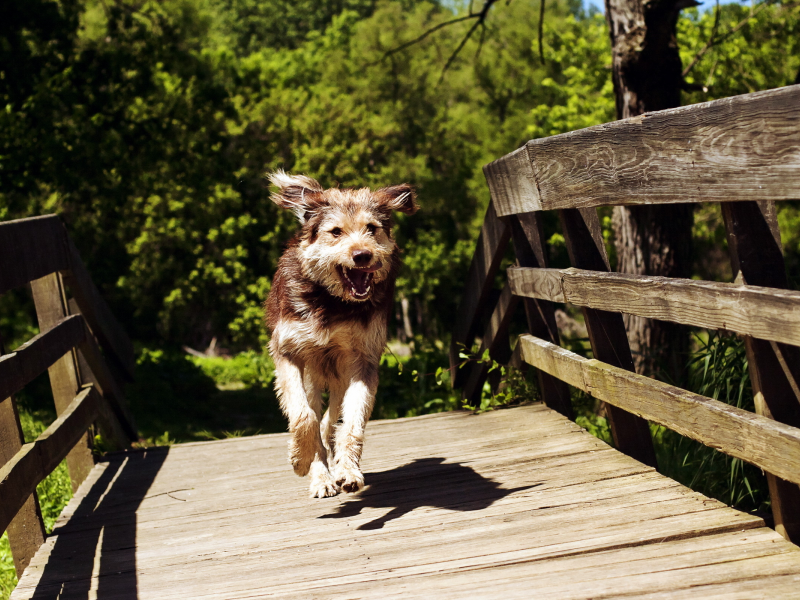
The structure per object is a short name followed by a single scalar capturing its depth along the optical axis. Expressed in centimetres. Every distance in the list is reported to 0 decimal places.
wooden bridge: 258
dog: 420
